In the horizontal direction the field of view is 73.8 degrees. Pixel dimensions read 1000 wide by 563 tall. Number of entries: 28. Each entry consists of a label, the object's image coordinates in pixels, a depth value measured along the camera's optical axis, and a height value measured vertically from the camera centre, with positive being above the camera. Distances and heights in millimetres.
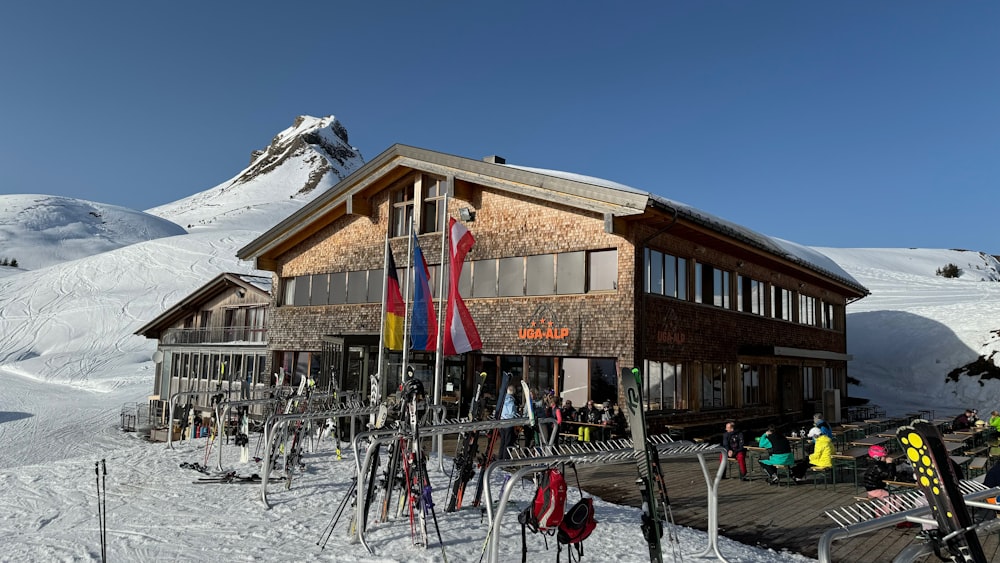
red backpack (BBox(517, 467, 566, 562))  5719 -1226
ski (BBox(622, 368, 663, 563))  5071 -709
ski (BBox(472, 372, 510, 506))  9277 -1151
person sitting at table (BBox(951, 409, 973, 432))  19031 -1273
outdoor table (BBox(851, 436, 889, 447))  13867 -1417
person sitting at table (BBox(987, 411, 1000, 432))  18703 -1191
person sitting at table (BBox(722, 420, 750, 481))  12477 -1400
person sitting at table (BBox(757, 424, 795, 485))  11695 -1472
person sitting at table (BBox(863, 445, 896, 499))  10055 -1504
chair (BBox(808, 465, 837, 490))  11809 -1848
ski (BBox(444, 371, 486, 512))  9578 -1511
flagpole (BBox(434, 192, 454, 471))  14613 -78
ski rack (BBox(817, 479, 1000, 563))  3304 -768
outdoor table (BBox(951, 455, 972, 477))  10793 -1371
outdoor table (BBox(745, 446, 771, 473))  13067 -1678
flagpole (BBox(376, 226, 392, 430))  15538 +477
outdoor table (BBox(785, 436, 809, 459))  14230 -1527
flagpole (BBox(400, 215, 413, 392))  15725 +368
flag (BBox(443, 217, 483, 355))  15453 +1232
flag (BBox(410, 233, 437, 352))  16078 +1252
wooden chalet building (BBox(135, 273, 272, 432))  30156 +757
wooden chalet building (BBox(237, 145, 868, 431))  17484 +2363
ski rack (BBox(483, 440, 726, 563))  5327 -826
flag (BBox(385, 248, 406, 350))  16734 +1256
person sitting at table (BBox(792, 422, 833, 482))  11633 -1475
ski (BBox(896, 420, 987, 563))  3236 -578
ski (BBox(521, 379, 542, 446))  8320 -576
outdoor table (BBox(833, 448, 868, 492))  11992 -1594
